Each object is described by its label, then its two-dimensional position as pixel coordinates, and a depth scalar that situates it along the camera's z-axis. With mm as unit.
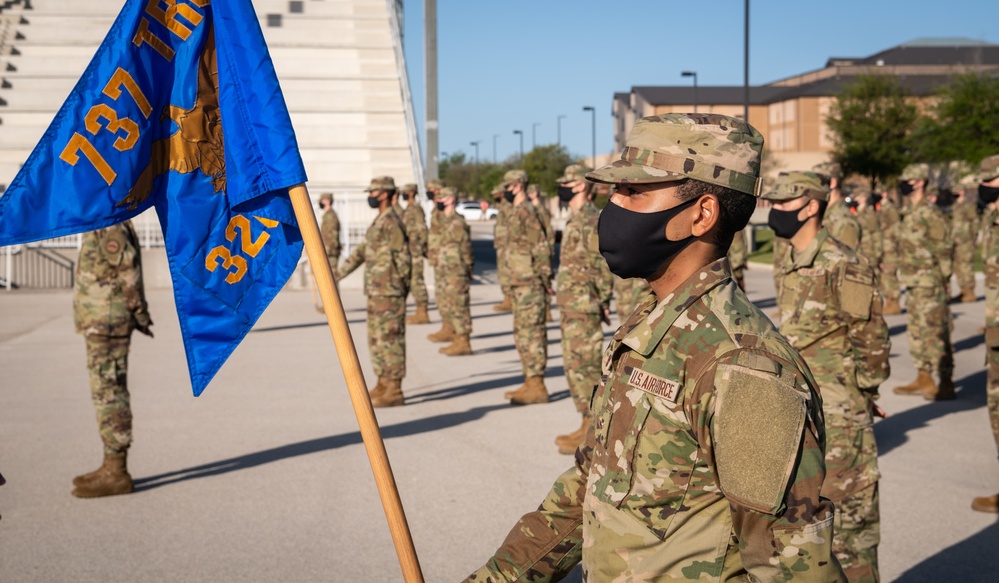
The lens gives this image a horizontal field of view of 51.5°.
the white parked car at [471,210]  72725
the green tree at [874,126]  52344
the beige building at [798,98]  79938
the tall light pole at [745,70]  27962
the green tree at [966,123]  37094
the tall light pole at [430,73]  23922
